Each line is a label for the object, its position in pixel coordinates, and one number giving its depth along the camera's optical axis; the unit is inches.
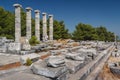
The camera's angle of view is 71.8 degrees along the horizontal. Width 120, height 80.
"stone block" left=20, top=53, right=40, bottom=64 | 139.7
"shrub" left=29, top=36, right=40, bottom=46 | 302.2
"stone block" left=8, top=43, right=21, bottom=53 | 227.0
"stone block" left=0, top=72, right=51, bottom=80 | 77.8
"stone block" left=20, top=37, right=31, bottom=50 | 236.9
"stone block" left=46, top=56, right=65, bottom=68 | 91.6
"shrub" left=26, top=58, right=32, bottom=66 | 134.3
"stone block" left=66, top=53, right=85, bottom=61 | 130.9
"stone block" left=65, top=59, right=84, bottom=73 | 111.4
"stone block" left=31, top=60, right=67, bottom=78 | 85.1
